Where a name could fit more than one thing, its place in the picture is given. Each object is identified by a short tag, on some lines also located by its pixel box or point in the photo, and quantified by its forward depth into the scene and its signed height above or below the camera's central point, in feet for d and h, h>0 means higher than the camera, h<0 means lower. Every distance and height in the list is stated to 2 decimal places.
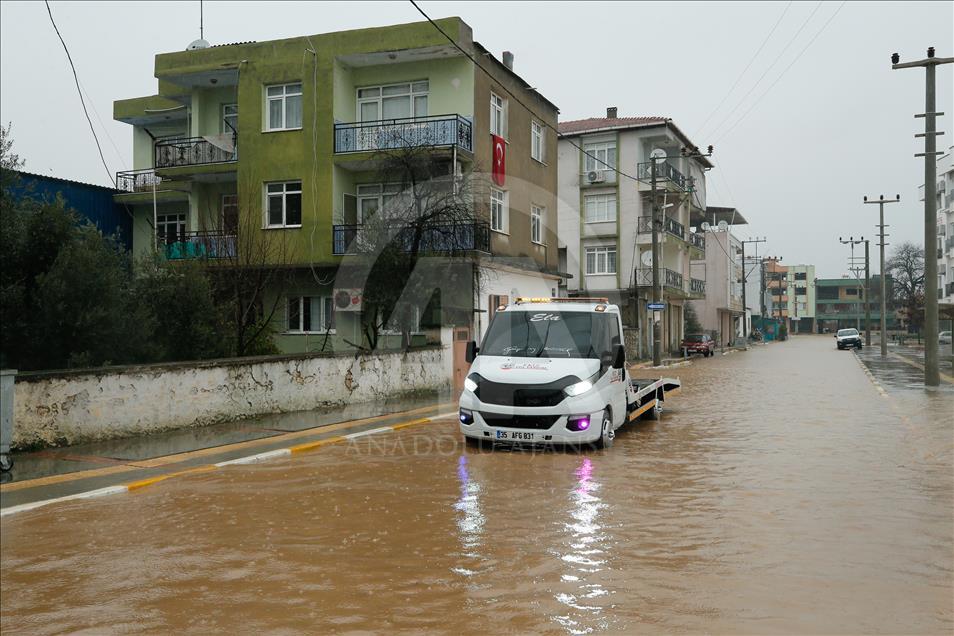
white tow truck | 36.09 -2.27
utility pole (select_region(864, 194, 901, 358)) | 165.71 +19.11
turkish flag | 92.99 +19.55
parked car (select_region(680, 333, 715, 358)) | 163.22 -3.79
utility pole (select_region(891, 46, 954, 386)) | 76.89 +11.38
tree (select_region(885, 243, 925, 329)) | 338.75 +23.87
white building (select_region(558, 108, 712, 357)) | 162.30 +24.58
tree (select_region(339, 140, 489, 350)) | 70.18 +8.46
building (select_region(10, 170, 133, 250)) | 94.96 +15.99
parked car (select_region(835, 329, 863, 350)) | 206.08 -3.80
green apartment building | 85.56 +20.88
